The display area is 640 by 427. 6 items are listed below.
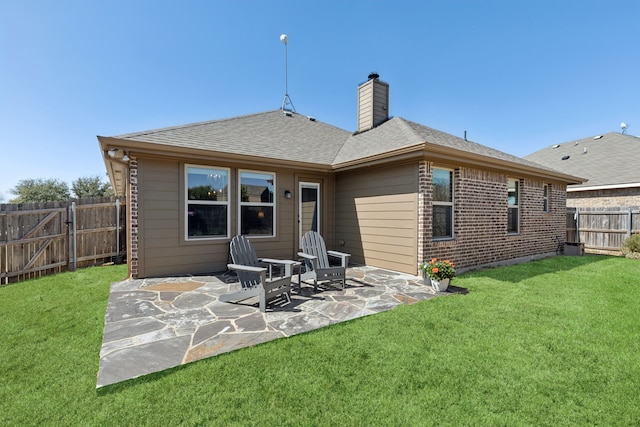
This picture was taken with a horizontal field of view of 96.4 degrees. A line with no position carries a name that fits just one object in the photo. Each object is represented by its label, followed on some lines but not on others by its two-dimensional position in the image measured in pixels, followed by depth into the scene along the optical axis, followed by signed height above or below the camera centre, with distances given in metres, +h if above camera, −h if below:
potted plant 4.86 -1.07
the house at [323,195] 5.70 +0.41
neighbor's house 11.09 +1.95
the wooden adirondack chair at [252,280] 3.90 -0.98
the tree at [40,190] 29.27 +2.60
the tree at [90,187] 28.73 +2.77
